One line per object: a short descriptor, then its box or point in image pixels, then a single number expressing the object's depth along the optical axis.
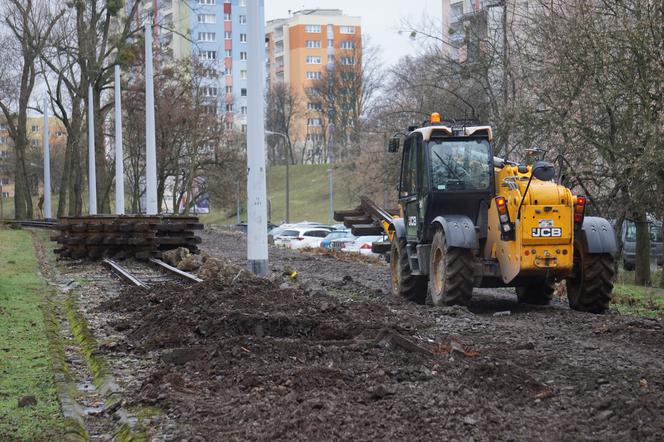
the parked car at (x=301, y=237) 45.00
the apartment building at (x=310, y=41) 129.75
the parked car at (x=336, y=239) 40.78
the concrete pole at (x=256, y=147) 18.88
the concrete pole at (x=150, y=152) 35.38
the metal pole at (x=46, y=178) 67.34
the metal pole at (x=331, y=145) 100.53
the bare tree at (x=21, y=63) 56.38
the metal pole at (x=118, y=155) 42.28
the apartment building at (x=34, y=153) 98.62
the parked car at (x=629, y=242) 34.09
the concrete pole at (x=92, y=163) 50.38
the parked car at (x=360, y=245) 37.71
